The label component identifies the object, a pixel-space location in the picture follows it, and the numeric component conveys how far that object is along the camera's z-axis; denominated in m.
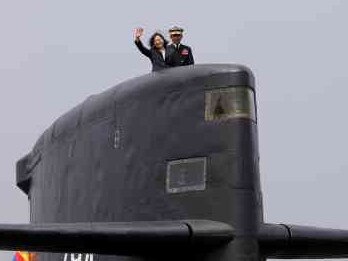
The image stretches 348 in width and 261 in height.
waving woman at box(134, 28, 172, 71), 14.85
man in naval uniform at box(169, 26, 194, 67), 14.96
